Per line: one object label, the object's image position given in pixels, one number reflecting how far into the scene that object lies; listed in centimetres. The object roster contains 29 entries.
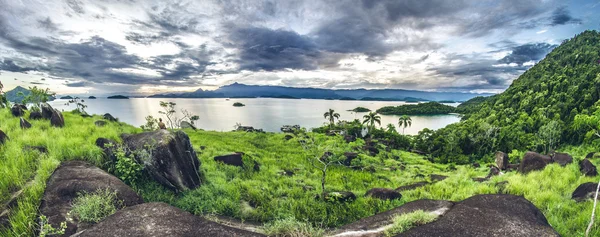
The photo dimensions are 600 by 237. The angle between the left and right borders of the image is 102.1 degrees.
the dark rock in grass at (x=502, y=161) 2405
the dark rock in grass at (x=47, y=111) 1727
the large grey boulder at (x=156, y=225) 583
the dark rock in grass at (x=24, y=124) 1452
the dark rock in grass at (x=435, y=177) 2297
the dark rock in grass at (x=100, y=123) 1839
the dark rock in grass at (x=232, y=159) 1919
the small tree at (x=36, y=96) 2347
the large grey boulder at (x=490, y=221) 613
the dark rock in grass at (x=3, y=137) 1148
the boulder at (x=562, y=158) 1750
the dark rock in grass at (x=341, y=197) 1313
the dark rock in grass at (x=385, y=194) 1310
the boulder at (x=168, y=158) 1204
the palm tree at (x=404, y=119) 8391
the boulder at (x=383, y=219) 721
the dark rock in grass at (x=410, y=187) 1622
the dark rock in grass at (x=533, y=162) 1760
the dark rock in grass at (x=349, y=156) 2891
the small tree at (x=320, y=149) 1413
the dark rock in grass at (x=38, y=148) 1066
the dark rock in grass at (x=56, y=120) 1613
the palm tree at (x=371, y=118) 8118
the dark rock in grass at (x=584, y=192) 1017
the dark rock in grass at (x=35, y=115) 1713
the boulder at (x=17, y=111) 1795
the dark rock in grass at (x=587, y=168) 1425
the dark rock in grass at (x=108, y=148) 1167
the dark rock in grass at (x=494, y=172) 2242
